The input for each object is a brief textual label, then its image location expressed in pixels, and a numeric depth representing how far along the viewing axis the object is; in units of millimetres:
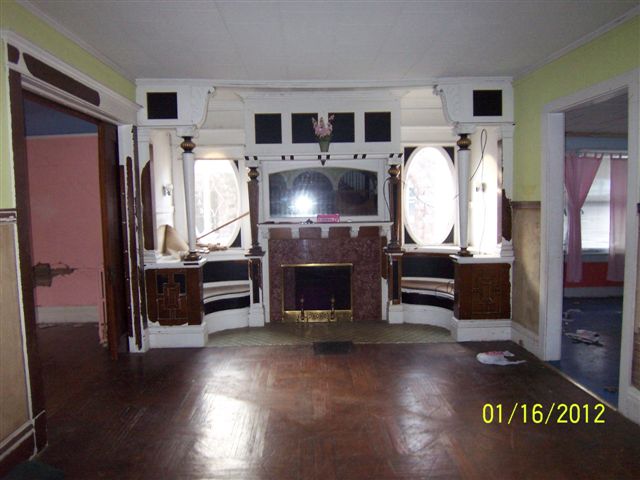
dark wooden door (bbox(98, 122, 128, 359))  4328
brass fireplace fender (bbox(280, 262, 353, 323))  5754
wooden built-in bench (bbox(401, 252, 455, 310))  5574
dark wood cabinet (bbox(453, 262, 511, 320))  4977
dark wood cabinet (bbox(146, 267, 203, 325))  4906
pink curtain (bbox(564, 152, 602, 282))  7191
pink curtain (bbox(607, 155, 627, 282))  7305
